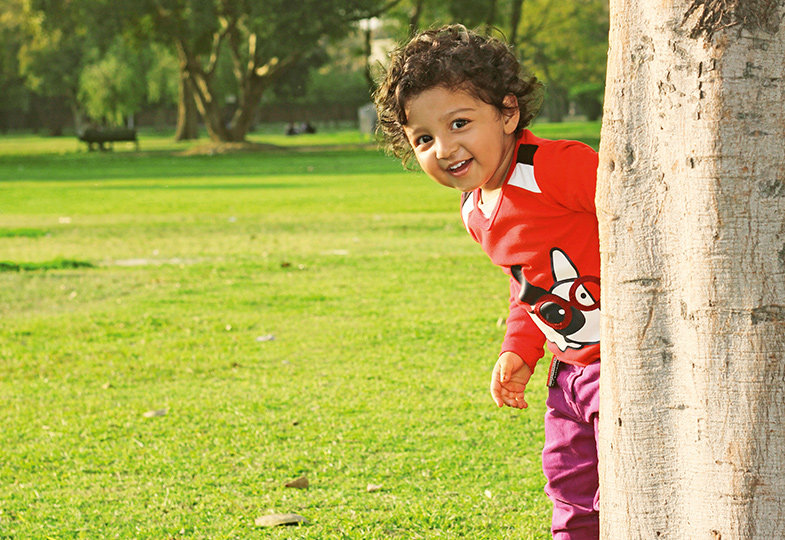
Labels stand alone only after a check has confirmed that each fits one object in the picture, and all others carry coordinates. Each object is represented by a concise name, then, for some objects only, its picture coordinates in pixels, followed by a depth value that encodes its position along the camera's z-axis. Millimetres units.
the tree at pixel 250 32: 36656
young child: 2777
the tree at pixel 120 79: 61812
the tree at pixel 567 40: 71875
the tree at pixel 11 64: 55688
